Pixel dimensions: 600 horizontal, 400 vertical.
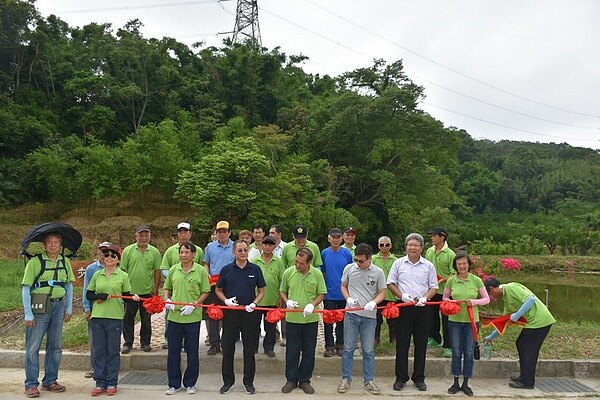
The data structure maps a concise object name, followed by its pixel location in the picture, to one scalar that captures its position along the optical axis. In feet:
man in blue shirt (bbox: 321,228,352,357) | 20.01
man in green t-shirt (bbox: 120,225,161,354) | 20.18
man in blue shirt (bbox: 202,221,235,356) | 20.53
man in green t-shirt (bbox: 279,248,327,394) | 17.33
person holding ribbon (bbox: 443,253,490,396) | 17.43
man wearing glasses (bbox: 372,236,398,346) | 19.26
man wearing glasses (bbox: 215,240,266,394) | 17.28
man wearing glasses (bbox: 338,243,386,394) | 17.39
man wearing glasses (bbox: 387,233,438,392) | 17.88
